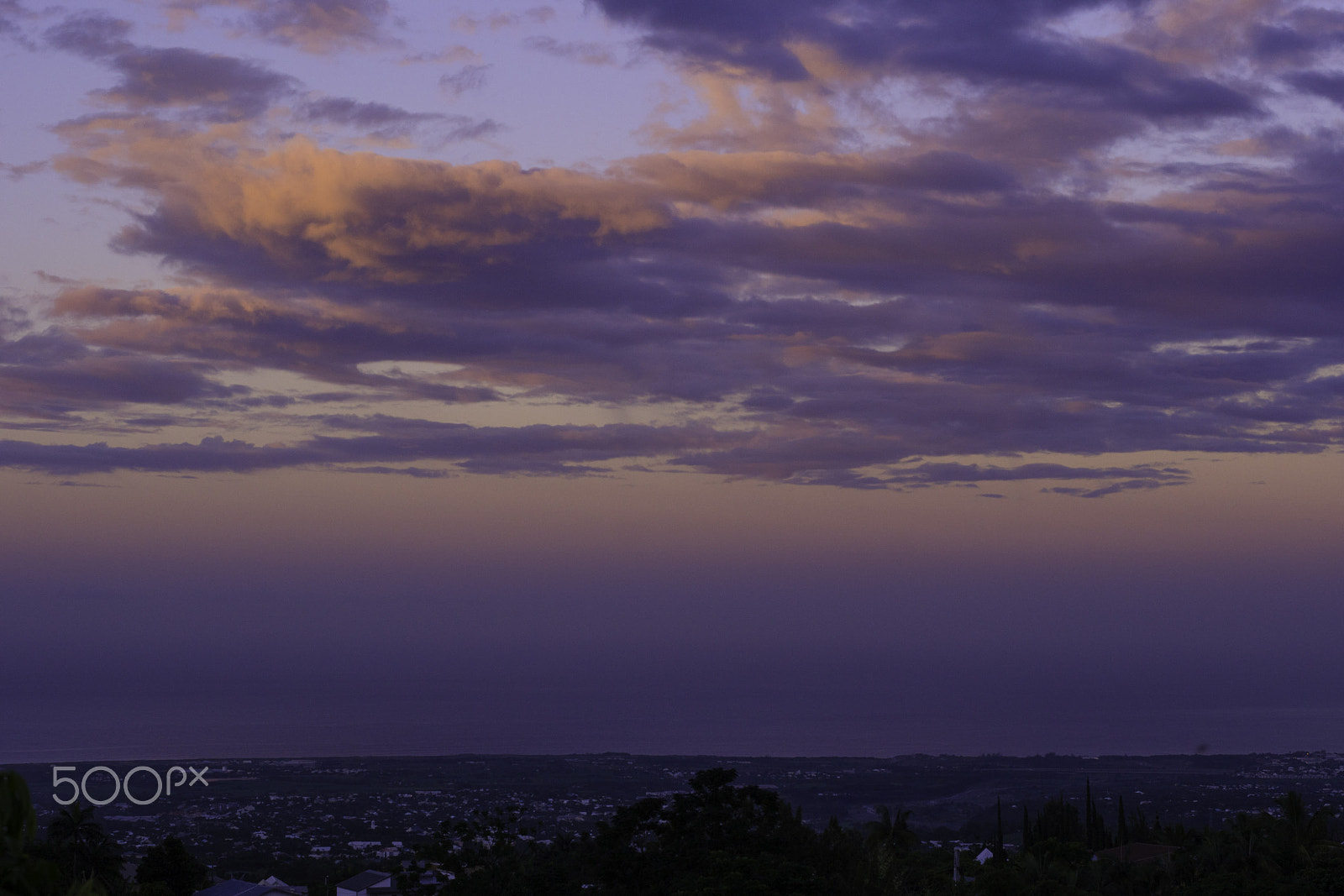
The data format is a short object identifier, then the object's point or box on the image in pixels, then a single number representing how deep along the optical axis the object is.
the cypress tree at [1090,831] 77.19
